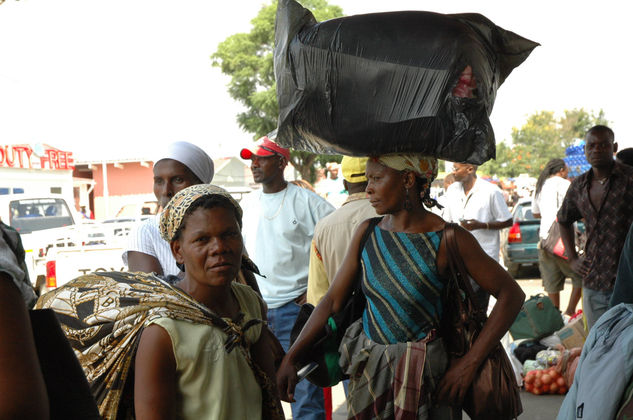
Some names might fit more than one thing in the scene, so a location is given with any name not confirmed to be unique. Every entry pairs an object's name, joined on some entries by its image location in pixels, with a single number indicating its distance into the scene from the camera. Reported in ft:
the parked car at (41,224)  34.35
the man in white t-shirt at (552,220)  28.02
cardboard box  20.83
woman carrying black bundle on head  9.05
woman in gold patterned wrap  6.49
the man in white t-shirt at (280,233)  15.51
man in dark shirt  17.57
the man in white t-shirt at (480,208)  23.08
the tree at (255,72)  94.17
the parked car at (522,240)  43.75
